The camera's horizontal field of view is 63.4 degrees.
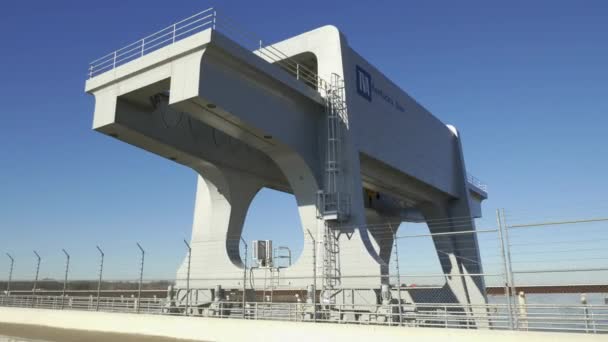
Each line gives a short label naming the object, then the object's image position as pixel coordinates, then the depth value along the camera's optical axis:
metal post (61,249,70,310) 17.69
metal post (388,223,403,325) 11.09
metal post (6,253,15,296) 20.86
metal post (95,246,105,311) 16.19
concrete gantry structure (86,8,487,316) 14.29
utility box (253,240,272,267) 18.86
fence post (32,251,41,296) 19.48
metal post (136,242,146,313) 15.01
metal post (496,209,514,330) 9.42
